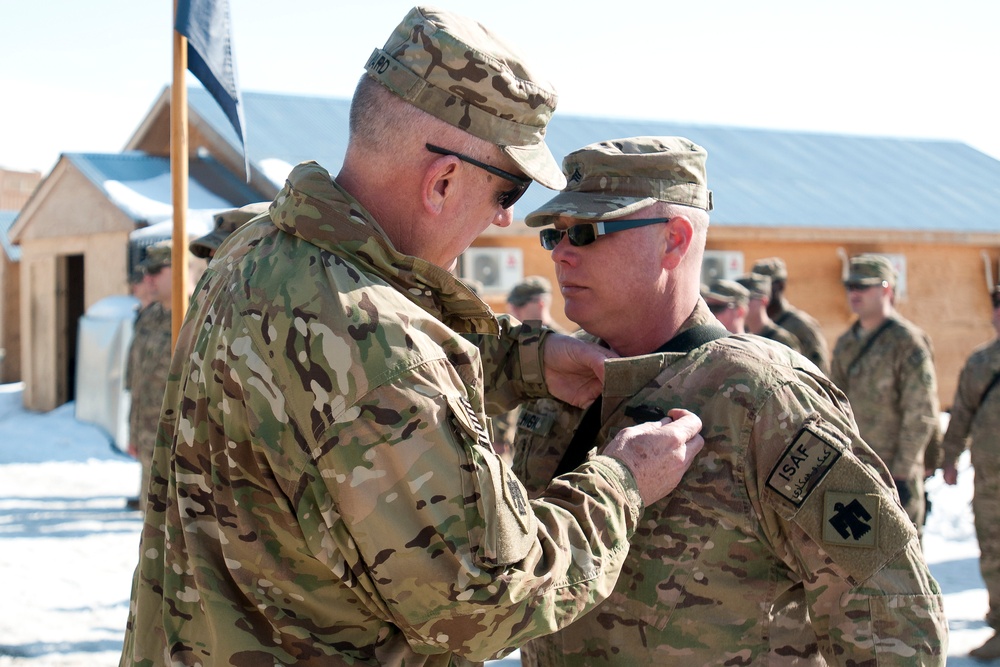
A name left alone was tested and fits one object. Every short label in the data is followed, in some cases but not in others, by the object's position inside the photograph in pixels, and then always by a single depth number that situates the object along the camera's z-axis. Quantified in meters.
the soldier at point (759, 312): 8.26
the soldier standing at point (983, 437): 6.32
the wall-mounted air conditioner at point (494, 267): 13.03
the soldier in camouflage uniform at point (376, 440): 1.54
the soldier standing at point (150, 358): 7.79
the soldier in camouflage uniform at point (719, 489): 2.03
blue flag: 4.39
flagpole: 4.15
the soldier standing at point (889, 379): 6.81
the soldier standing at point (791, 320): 8.38
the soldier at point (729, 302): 7.43
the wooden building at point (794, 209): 14.02
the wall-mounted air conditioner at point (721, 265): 14.34
